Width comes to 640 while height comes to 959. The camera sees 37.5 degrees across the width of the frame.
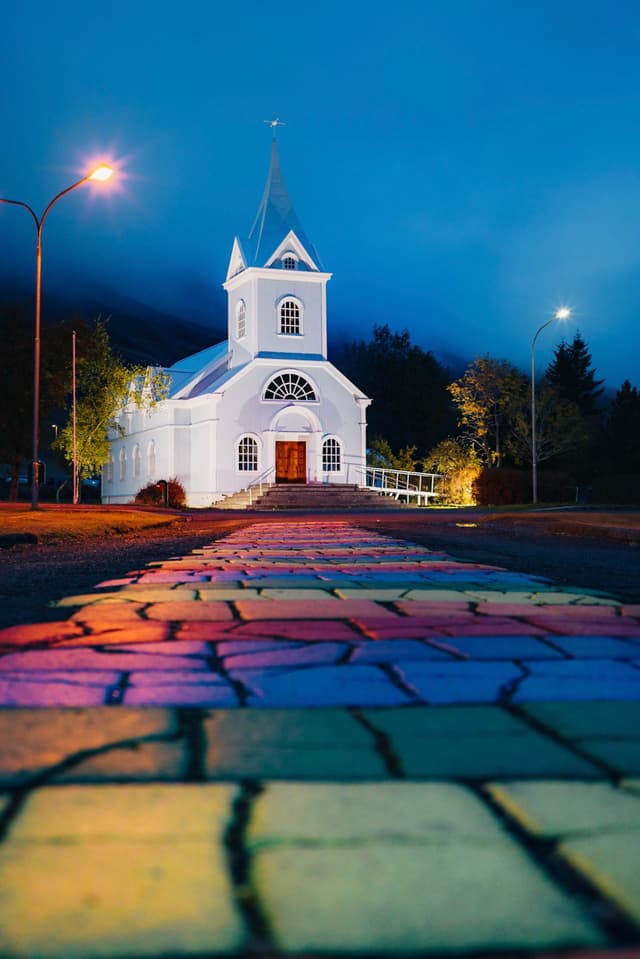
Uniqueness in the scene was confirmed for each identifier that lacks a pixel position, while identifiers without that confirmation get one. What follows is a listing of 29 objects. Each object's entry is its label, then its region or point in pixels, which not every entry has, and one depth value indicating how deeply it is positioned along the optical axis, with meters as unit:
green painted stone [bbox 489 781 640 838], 2.12
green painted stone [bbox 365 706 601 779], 2.56
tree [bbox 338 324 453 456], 84.12
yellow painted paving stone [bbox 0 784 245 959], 1.62
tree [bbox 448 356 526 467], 50.50
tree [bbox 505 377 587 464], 48.91
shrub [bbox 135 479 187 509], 40.00
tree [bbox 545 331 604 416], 76.44
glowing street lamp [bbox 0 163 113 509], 21.41
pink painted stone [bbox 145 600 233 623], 5.64
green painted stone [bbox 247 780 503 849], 2.07
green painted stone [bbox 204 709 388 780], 2.57
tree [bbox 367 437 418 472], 50.54
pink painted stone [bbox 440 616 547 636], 4.97
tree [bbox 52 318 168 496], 48.44
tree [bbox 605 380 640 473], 58.94
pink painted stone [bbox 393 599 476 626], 5.48
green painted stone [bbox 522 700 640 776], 2.68
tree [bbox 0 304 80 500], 47.97
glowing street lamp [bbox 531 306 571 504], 37.62
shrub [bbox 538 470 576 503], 42.56
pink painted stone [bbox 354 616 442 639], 4.95
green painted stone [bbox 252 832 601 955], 1.63
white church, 42.44
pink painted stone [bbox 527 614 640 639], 5.03
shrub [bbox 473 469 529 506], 39.41
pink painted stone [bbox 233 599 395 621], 5.70
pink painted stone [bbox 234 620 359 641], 4.92
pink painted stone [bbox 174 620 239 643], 4.88
